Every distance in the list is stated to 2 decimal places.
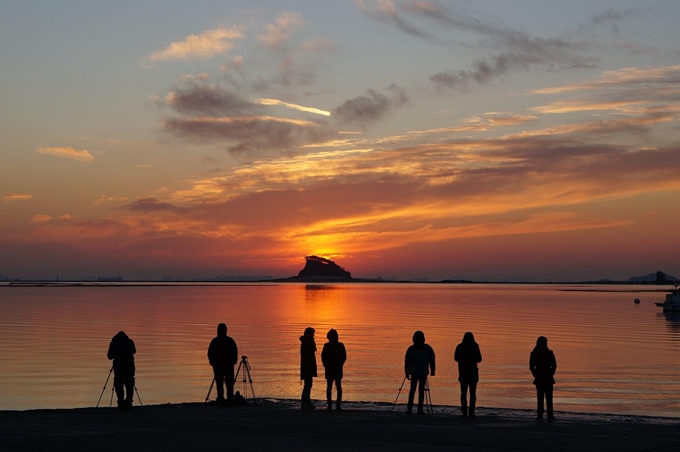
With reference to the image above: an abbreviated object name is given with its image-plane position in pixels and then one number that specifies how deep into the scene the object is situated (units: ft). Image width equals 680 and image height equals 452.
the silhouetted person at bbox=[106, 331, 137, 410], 83.92
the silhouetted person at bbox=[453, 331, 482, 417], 78.79
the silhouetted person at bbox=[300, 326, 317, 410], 84.23
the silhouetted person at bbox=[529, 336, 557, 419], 78.07
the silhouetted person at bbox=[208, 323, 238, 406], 83.41
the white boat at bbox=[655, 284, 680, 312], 378.32
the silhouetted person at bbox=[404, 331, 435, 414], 80.74
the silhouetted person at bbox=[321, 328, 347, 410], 83.05
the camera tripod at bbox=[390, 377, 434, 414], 85.26
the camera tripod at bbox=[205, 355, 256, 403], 88.81
